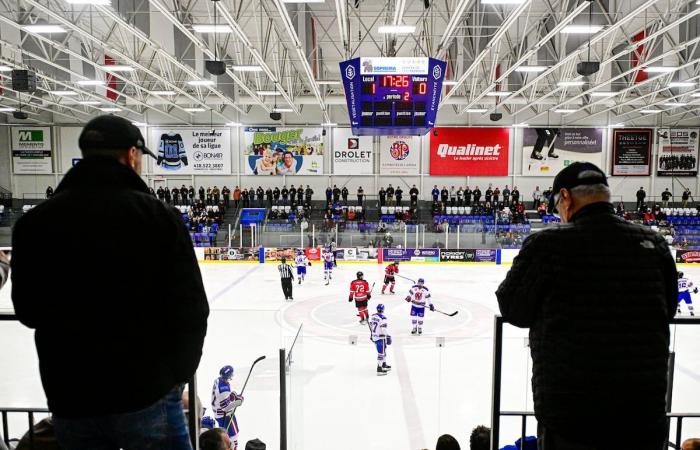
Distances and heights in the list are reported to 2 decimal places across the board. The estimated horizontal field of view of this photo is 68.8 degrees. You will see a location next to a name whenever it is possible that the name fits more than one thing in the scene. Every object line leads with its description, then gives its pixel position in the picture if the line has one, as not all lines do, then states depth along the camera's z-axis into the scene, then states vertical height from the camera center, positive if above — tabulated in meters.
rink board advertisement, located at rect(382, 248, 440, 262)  22.42 -2.79
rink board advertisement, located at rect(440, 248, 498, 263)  22.30 -2.77
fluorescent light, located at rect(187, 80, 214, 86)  18.44 +3.87
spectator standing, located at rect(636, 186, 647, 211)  28.70 -0.29
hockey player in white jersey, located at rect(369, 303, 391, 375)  8.36 -2.42
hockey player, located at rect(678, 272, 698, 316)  12.02 -2.29
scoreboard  12.44 +2.46
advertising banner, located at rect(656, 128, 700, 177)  31.20 +2.45
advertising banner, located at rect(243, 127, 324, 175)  31.45 +2.45
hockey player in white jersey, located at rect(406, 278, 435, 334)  11.10 -2.42
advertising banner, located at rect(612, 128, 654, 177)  31.22 +2.55
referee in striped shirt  14.60 -2.54
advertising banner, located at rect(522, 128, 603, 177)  31.12 +2.80
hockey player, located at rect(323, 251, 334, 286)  17.69 -2.50
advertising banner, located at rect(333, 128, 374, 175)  31.44 +2.24
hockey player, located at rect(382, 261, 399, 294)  15.38 -2.52
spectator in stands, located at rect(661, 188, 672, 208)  29.11 -0.23
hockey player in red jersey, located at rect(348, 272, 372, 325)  11.96 -2.46
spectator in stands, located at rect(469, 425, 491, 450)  3.14 -1.55
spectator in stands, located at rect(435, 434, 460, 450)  3.21 -1.59
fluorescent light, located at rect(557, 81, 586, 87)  18.77 +4.08
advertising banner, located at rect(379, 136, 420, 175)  31.41 +2.14
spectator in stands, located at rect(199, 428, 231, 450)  3.26 -1.61
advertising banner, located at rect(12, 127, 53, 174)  32.28 +2.39
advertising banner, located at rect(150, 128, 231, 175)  31.61 +2.47
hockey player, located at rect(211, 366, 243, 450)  5.60 -2.38
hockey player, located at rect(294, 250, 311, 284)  17.31 -2.50
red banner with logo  31.33 +2.48
